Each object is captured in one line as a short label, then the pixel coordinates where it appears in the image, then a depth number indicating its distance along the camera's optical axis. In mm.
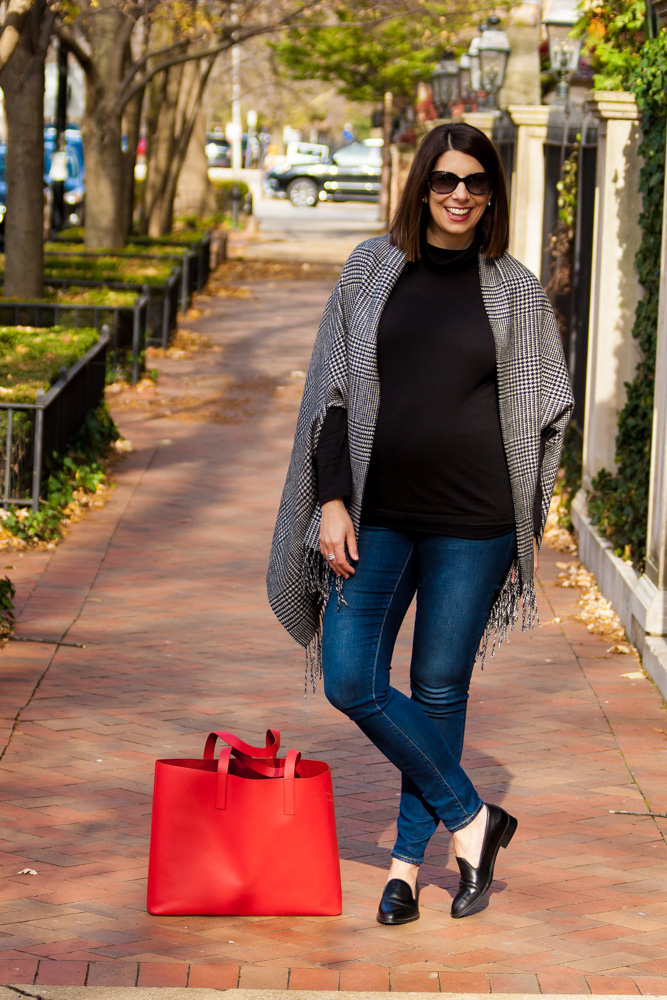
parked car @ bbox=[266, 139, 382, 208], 47562
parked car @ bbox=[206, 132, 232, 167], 63125
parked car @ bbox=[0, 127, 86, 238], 31867
